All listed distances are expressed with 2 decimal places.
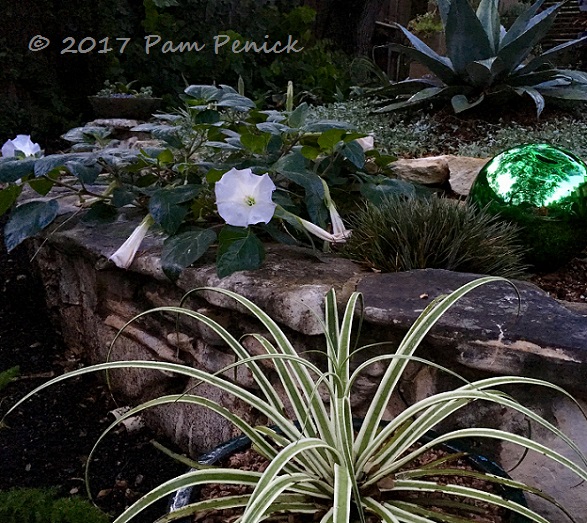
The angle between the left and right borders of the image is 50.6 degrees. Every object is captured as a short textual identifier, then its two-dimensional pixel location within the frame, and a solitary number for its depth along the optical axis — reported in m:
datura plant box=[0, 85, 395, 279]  1.50
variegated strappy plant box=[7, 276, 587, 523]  0.88
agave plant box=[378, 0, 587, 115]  2.86
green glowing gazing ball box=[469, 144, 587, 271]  1.78
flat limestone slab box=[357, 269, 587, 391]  1.12
